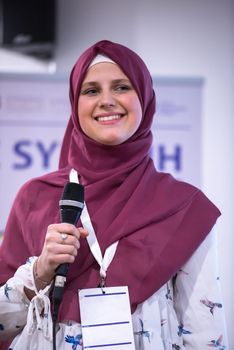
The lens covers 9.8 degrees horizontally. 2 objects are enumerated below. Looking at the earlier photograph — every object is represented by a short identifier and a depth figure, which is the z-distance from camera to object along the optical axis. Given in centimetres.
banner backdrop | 395
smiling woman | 267
